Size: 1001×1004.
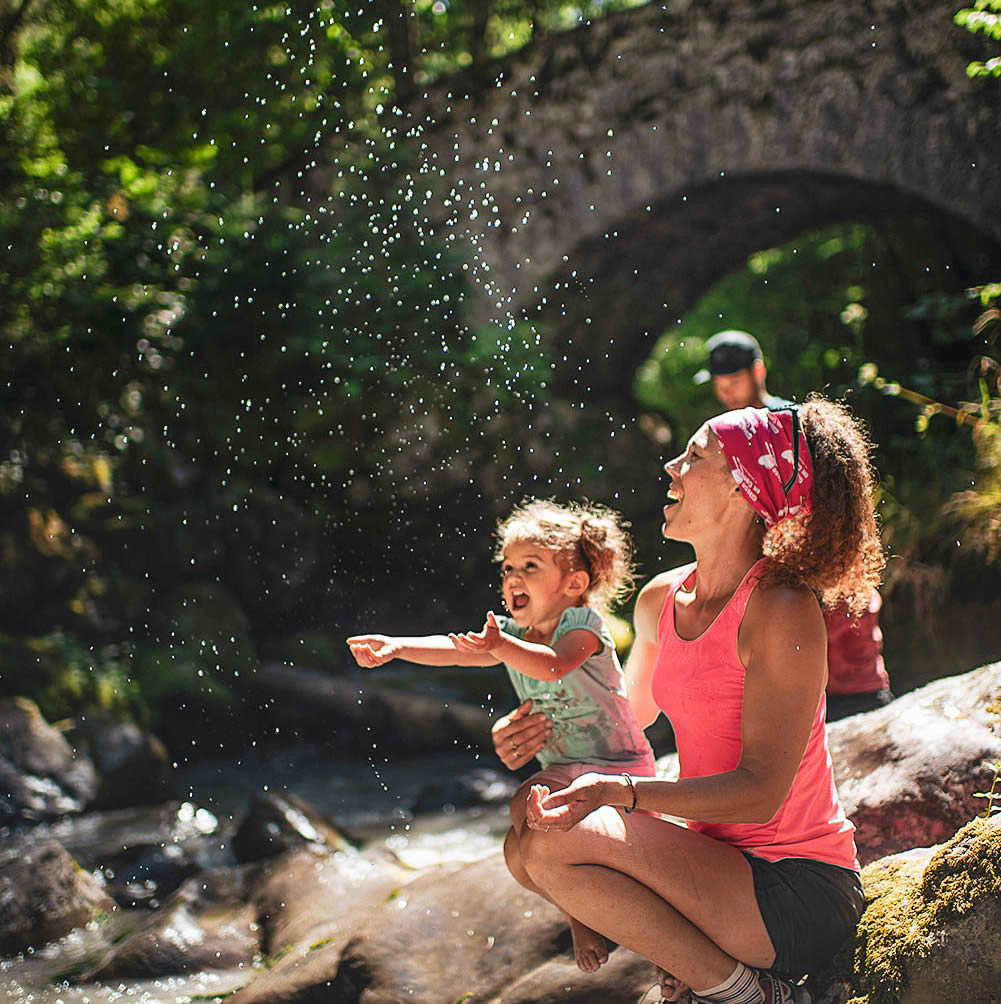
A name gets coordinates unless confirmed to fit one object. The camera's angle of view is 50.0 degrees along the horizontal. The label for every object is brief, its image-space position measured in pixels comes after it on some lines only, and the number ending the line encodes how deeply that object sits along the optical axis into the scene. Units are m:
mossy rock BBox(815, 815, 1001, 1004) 1.93
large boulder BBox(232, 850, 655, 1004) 2.69
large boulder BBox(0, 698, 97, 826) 5.69
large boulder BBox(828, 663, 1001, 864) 2.65
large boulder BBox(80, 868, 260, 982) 3.68
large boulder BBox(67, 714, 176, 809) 5.96
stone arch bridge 6.37
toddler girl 2.42
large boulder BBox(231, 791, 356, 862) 4.71
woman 1.97
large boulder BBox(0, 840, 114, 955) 3.98
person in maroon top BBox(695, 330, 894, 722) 3.65
